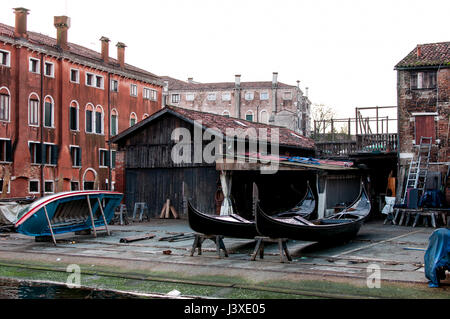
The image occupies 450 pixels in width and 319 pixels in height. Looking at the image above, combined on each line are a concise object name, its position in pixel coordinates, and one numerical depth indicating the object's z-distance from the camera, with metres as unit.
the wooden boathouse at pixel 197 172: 20.14
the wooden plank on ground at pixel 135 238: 15.14
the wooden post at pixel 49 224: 14.52
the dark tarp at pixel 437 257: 8.72
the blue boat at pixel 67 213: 14.36
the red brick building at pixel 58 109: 29.36
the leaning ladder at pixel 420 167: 21.38
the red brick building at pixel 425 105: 22.20
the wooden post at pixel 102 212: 16.41
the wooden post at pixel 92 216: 15.81
